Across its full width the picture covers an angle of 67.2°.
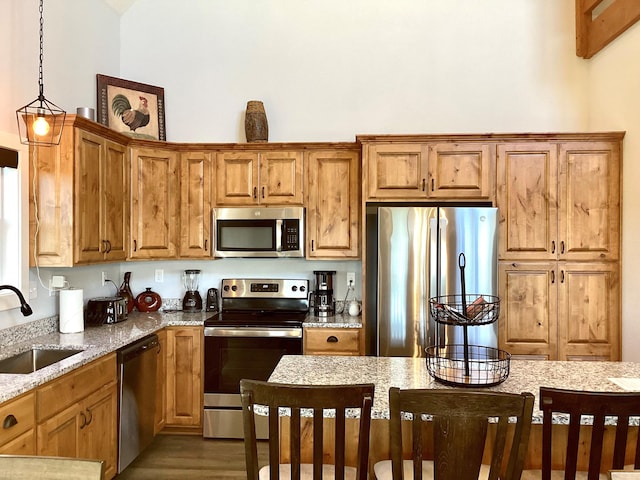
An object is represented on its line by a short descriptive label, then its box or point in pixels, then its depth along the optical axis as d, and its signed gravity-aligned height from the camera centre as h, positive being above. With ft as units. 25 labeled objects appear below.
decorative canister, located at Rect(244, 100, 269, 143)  12.91 +3.02
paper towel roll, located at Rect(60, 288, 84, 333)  10.19 -1.58
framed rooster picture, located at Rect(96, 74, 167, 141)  12.66 +3.51
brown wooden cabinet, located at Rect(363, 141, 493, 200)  11.48 +1.57
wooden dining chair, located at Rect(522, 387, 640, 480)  4.54 -1.71
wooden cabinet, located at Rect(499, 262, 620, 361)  11.22 -1.75
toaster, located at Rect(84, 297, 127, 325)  11.14 -1.77
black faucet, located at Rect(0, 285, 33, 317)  8.01 -1.15
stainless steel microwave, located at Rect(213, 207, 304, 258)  12.41 +0.10
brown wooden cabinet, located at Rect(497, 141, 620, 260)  11.27 +0.84
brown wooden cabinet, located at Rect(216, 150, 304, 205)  12.52 +1.52
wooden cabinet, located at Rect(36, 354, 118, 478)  7.32 -3.02
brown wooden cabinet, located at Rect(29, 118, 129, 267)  9.55 +0.69
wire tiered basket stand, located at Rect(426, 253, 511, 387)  6.04 -1.80
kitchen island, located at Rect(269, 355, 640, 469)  5.95 -1.98
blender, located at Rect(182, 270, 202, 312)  13.34 -1.60
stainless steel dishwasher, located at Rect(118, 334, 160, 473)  9.61 -3.41
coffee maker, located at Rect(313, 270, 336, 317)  12.82 -1.54
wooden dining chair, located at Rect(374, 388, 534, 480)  4.35 -1.73
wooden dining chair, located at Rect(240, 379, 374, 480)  4.65 -1.75
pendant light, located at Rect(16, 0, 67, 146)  9.31 +2.14
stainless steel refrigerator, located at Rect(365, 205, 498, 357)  10.62 -0.72
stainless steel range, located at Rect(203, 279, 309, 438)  11.67 -2.98
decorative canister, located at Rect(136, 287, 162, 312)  13.25 -1.82
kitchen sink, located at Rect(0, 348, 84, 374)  8.77 -2.27
